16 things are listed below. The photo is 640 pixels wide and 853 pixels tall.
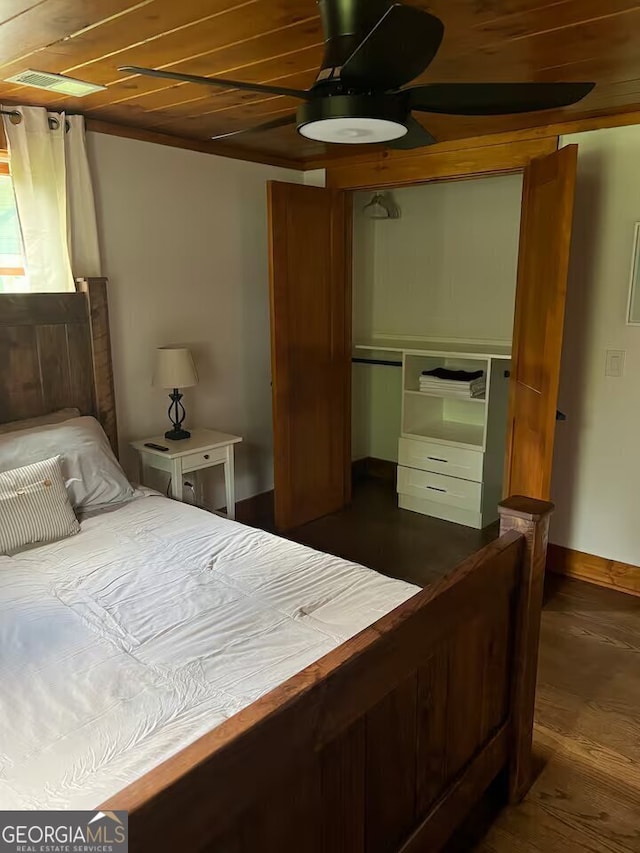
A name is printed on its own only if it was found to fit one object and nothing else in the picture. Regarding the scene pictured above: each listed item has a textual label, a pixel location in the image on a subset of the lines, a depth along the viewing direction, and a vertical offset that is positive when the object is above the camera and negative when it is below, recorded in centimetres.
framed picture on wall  302 -3
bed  104 -95
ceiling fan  145 +48
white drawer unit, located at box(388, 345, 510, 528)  407 -99
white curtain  282 +40
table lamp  332 -42
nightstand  323 -86
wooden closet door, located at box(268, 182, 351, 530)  372 -36
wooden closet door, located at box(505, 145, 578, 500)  275 -15
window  296 +18
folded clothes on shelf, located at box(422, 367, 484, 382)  416 -57
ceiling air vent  240 +77
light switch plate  315 -37
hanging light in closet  444 +53
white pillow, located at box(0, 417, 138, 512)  262 -70
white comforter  136 -95
